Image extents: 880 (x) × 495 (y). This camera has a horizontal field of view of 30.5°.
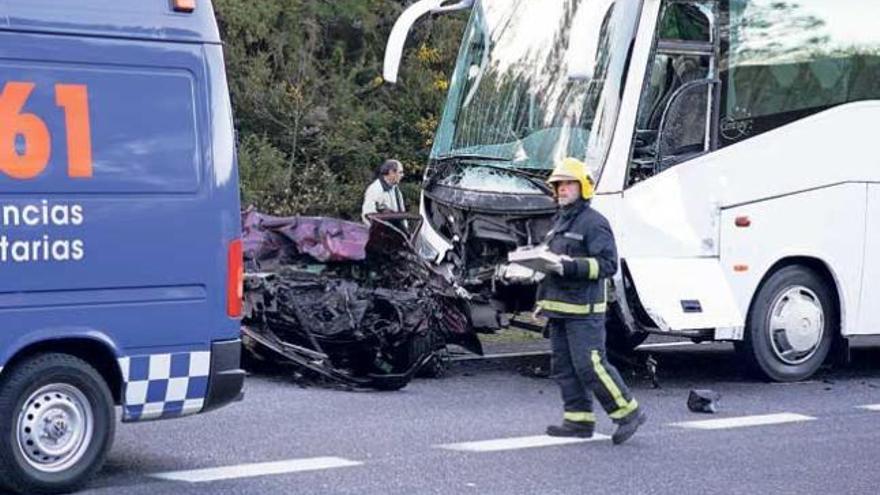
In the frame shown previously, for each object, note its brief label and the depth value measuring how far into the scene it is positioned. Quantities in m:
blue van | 7.50
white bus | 11.83
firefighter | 9.61
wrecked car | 11.53
